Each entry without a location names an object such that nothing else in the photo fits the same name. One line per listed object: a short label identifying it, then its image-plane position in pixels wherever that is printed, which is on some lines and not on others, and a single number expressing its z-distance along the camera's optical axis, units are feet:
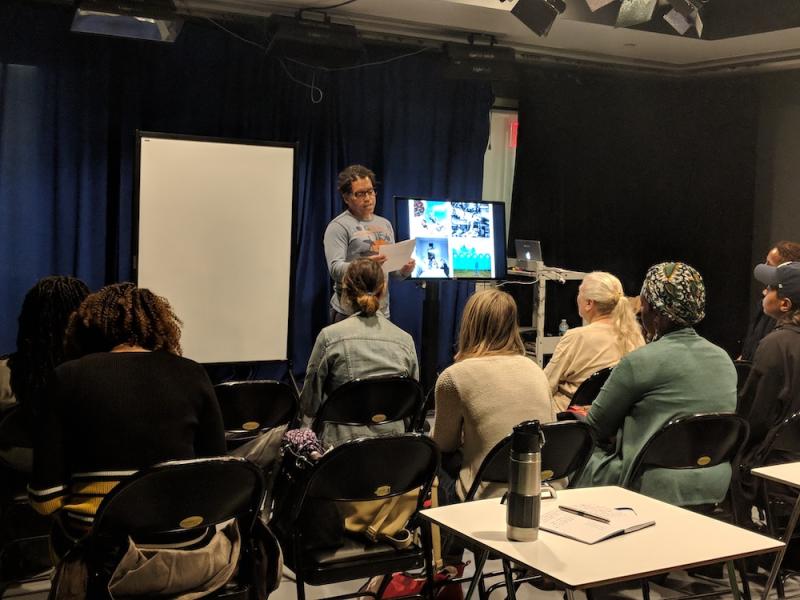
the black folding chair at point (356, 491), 8.11
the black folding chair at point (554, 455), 8.84
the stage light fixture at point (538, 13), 17.25
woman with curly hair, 7.11
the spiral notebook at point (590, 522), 6.53
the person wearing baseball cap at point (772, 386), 11.18
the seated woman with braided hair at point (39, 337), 9.79
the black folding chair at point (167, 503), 6.80
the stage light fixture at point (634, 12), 16.97
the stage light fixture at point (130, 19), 16.25
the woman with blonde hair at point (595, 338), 12.73
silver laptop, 22.06
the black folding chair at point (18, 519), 9.73
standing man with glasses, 17.95
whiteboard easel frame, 17.63
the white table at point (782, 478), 8.16
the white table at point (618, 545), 5.88
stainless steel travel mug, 6.42
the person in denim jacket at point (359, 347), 11.58
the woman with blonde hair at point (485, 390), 9.50
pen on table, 6.83
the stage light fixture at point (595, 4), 18.10
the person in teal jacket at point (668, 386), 9.69
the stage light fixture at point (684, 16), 17.90
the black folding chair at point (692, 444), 9.30
